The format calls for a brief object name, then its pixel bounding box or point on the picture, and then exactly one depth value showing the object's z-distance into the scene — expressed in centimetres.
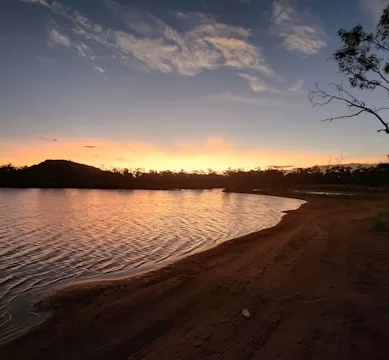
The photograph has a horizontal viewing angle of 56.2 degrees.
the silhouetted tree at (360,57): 1525
